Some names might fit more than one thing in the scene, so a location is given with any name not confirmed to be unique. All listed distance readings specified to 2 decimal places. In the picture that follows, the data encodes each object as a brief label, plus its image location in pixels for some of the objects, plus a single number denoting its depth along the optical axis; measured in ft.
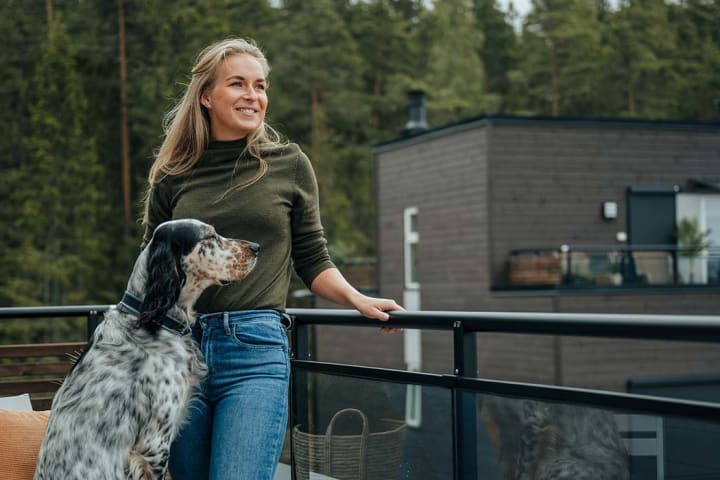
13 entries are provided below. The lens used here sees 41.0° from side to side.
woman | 7.96
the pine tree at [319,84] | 118.32
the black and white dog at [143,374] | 7.74
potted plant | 57.62
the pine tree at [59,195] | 94.68
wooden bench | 12.75
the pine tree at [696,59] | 138.92
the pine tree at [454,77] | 131.95
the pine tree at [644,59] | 137.80
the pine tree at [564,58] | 137.49
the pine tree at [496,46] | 152.15
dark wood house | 51.08
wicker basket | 10.15
